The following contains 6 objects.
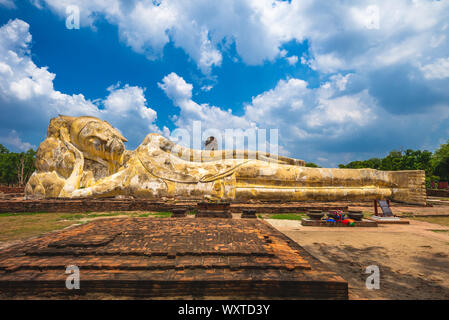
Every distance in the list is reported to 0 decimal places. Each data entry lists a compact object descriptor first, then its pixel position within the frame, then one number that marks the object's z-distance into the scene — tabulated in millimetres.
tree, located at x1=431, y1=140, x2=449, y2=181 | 24484
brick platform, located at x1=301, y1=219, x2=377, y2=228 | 6098
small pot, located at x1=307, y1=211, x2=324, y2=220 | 6308
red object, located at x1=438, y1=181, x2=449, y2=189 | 23444
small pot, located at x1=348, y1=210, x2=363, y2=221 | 6318
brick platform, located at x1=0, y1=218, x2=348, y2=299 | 2127
